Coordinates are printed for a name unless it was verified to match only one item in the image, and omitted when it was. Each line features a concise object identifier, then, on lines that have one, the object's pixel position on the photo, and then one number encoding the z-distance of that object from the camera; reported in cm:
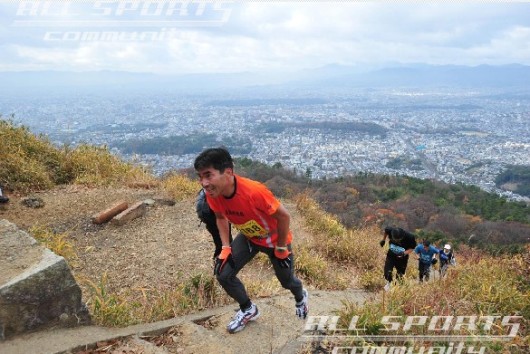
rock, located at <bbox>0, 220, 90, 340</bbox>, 289
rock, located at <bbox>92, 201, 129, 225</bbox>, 676
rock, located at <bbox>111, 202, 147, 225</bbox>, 685
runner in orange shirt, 284
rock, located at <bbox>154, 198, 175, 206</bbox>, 812
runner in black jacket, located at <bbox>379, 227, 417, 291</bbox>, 572
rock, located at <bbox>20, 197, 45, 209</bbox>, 707
